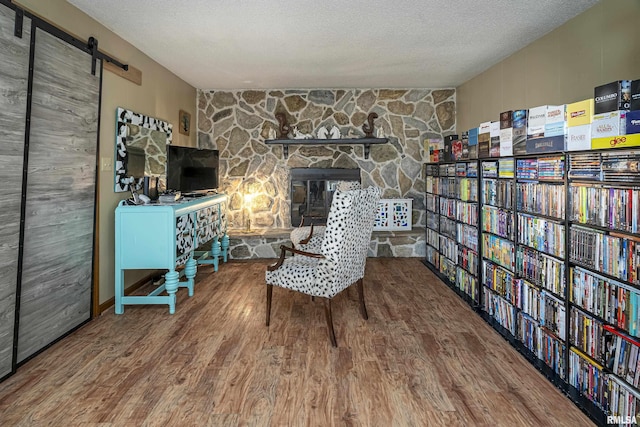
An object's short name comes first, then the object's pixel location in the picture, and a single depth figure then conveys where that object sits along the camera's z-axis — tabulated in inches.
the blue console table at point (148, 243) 127.9
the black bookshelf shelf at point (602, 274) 68.7
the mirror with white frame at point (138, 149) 137.6
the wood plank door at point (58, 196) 95.5
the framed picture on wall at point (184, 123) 198.2
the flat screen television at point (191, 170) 164.7
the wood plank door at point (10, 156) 84.5
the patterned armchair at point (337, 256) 102.9
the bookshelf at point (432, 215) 185.2
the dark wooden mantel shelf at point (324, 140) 216.4
